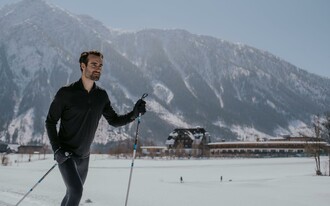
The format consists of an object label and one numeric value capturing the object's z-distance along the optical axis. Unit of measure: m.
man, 5.88
